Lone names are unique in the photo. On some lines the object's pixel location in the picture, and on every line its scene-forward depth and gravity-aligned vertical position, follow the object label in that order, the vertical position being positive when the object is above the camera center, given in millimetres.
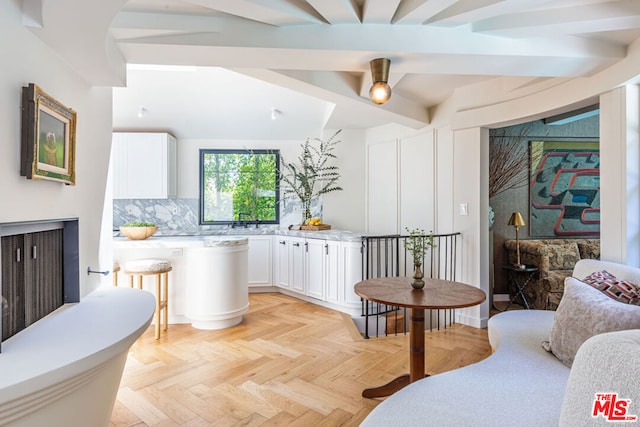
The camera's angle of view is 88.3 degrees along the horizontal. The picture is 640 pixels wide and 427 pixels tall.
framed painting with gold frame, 1336 +334
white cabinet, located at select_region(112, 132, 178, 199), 4457 +647
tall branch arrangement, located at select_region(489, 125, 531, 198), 4312 +754
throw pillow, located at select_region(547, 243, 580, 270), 3885 -515
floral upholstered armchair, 3787 -562
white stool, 2980 -537
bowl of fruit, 4430 -161
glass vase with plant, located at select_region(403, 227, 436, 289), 2102 -395
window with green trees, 5055 +420
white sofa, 764 -743
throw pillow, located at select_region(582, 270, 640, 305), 1652 -385
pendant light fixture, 2074 +866
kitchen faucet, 5043 -53
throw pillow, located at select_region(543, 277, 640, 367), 1454 -481
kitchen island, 3312 -590
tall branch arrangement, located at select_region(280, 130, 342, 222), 4754 +598
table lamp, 3926 -112
